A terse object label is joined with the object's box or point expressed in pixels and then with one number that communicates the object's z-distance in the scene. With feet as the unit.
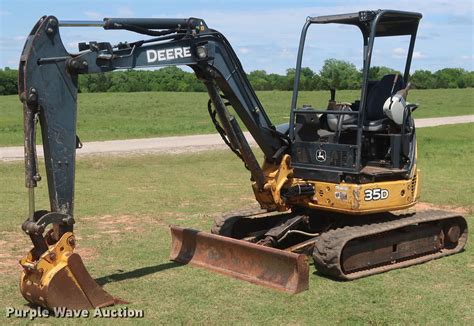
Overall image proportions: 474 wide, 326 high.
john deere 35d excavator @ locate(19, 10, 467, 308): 25.41
